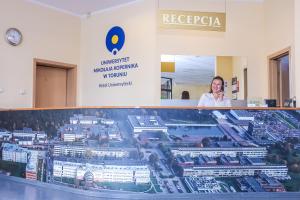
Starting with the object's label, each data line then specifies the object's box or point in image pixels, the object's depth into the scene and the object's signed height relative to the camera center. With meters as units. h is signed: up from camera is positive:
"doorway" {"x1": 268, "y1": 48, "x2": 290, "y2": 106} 6.16 +0.57
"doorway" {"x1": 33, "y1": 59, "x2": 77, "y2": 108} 7.09 +0.55
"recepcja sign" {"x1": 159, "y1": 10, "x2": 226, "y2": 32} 5.59 +1.51
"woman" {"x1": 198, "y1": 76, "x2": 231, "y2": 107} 4.80 +0.17
